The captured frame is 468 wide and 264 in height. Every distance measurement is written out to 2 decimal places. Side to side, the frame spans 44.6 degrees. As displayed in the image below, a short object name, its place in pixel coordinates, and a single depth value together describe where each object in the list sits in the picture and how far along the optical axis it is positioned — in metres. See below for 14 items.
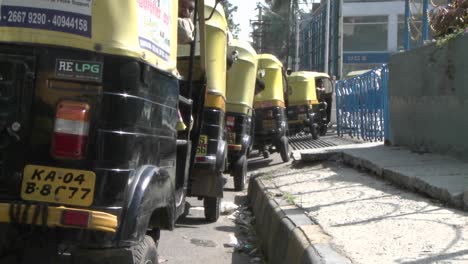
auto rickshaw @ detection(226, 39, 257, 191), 9.30
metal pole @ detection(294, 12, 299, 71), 36.22
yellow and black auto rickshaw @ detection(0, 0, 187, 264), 2.63
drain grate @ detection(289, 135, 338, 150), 14.42
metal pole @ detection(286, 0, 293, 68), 40.28
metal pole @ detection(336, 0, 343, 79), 22.88
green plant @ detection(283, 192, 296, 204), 6.16
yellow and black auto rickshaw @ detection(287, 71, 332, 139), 15.90
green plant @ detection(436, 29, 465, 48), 7.20
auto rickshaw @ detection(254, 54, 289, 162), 12.31
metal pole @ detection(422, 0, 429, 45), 8.67
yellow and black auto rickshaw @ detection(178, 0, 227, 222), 6.27
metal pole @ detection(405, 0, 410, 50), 9.31
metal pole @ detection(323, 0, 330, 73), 24.22
